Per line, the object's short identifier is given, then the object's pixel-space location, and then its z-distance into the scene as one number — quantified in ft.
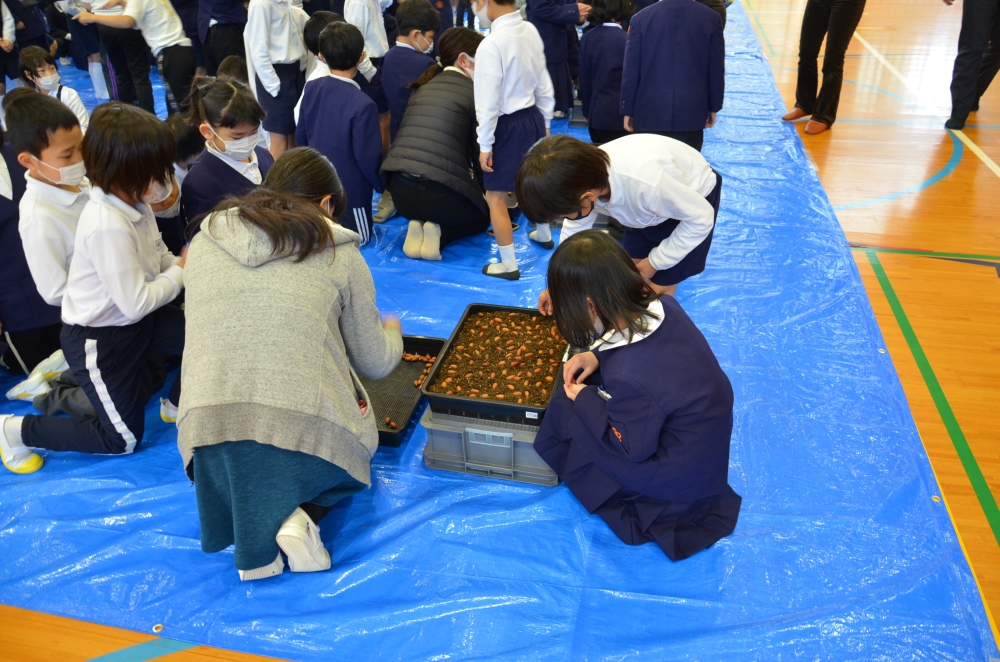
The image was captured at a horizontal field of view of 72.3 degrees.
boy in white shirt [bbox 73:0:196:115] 14.96
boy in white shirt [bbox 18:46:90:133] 12.87
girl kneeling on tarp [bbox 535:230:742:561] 5.75
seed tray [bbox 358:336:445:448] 7.71
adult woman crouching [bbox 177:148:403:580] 5.52
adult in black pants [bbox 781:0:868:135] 15.92
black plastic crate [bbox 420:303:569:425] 6.82
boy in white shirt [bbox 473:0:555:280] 9.91
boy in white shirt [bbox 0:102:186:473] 6.64
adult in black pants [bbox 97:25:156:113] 16.01
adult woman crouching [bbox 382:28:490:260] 11.07
